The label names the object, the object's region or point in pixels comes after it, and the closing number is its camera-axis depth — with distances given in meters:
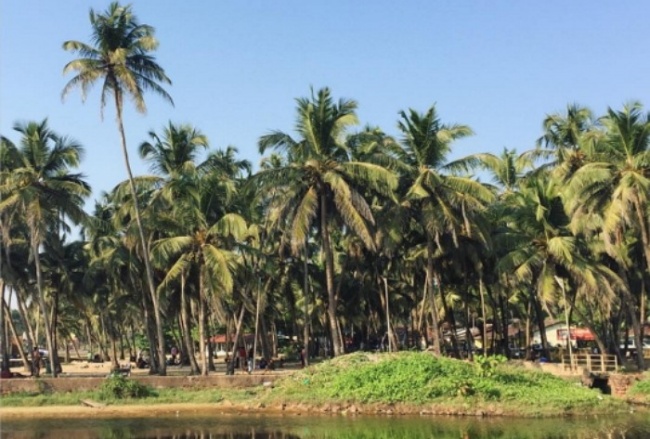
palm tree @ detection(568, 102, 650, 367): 30.72
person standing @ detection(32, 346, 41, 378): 37.91
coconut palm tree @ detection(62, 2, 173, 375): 32.81
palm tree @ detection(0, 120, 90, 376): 32.41
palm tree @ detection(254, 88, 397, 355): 32.03
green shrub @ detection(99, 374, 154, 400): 29.25
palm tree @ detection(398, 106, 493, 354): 34.12
